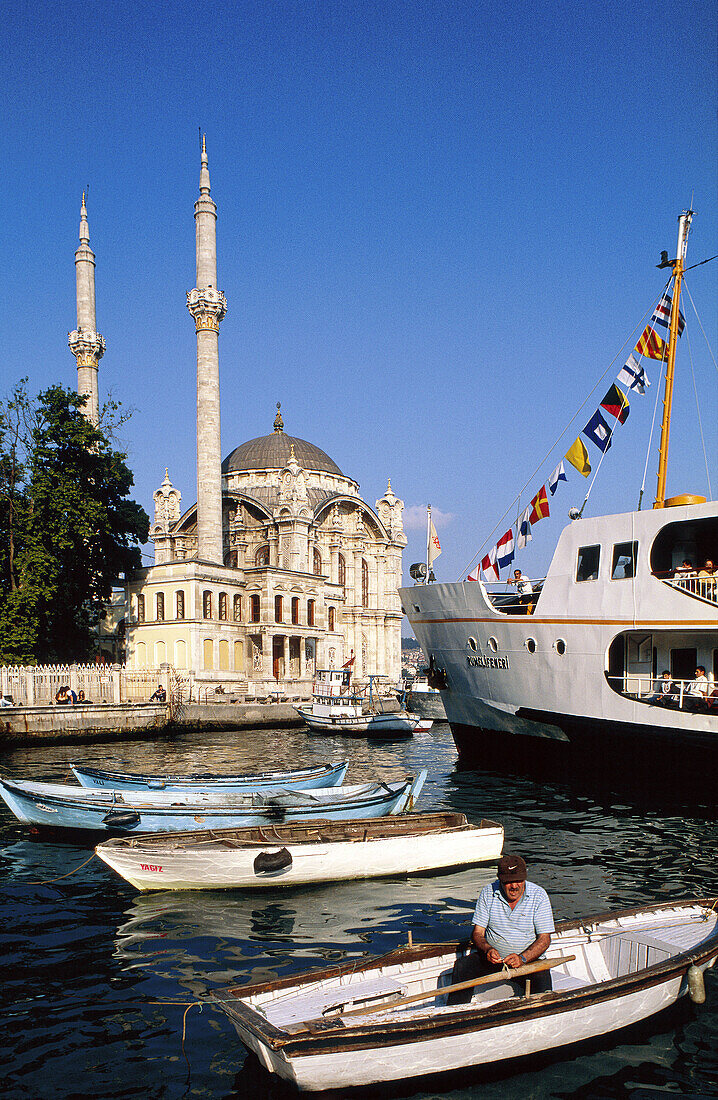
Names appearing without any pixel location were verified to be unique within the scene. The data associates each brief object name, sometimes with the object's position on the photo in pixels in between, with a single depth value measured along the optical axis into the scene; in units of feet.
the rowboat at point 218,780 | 58.13
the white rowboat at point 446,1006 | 20.59
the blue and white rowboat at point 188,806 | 46.52
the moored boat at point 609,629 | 59.36
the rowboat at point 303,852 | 38.96
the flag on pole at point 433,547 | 92.79
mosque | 177.37
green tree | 137.18
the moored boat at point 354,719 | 130.31
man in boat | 23.38
